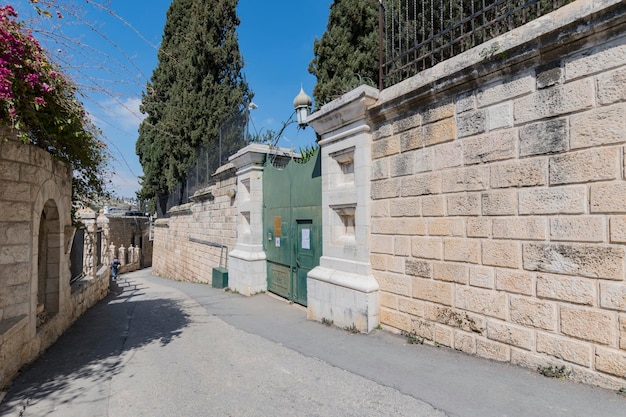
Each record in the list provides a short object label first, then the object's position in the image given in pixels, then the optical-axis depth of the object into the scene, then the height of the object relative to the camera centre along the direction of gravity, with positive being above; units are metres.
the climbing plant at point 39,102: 3.31 +1.32
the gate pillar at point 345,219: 4.61 +0.00
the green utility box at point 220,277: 8.87 -1.48
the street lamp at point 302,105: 7.16 +2.34
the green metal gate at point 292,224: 6.20 -0.09
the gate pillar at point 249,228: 7.82 -0.19
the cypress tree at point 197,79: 17.31 +7.31
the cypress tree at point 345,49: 11.69 +6.03
